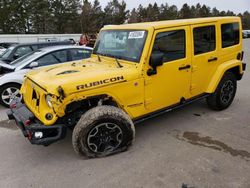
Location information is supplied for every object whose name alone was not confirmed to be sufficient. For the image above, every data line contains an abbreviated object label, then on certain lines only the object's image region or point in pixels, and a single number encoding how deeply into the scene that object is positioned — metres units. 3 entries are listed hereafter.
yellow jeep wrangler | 2.56
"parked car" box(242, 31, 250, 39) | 31.72
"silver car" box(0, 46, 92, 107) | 4.56
